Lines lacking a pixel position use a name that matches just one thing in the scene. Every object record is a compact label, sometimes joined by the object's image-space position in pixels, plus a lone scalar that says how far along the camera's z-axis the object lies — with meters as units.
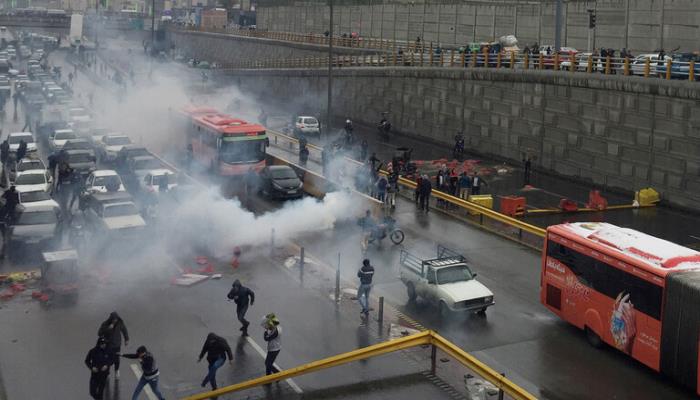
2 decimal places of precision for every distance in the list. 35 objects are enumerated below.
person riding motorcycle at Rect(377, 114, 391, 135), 52.00
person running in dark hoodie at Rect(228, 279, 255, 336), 18.73
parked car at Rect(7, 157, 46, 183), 33.81
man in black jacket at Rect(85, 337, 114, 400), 15.30
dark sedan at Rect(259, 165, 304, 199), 33.28
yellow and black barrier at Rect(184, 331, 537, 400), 15.23
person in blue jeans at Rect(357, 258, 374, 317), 20.06
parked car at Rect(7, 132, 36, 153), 40.11
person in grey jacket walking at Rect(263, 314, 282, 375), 16.38
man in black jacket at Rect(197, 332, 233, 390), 15.67
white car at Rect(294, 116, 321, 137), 52.22
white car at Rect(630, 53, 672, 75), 34.49
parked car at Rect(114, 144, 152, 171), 35.85
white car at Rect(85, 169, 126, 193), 30.84
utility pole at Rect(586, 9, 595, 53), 47.47
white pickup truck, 20.21
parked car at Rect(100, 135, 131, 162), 41.44
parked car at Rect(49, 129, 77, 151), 42.03
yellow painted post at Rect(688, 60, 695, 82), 32.06
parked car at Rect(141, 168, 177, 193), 31.56
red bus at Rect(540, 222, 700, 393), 16.11
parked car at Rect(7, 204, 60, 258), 24.86
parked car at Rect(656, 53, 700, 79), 32.72
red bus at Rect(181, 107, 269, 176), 36.08
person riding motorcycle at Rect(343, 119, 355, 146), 48.04
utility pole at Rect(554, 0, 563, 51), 40.41
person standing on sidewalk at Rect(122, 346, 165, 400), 14.77
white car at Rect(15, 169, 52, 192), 31.34
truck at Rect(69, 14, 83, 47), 91.12
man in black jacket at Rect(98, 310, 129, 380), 15.82
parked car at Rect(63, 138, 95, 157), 38.97
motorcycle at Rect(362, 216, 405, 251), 26.45
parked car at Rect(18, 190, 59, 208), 27.44
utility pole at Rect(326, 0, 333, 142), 46.51
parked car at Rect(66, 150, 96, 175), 36.94
